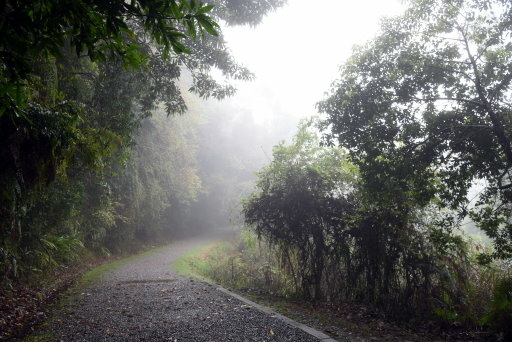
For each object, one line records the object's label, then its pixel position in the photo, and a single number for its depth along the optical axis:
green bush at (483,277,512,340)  4.65
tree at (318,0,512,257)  5.32
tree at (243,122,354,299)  7.30
